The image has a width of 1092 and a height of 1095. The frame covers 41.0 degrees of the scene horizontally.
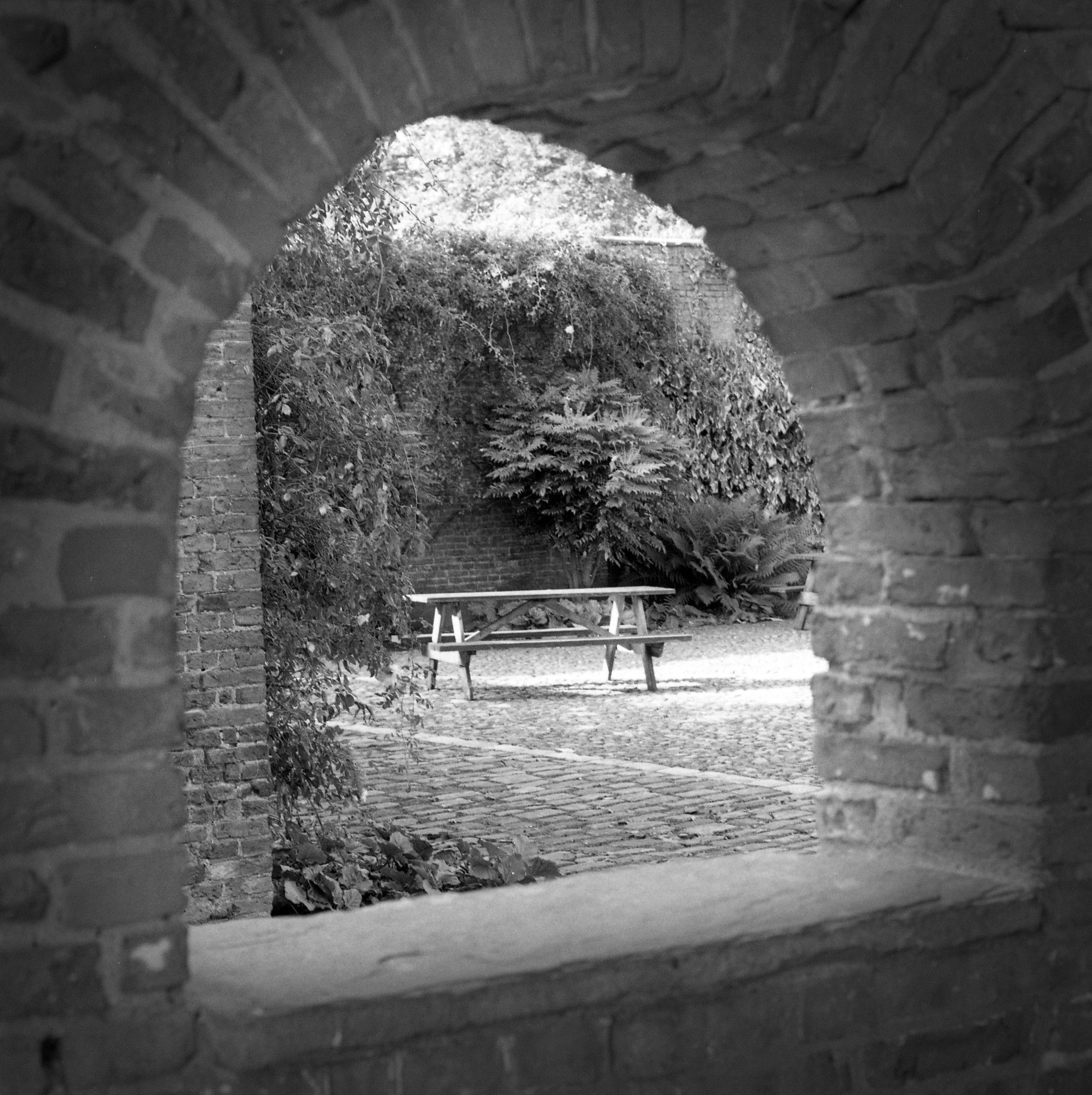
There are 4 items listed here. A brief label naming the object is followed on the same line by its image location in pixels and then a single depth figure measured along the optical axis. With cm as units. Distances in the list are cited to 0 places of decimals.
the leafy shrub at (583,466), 1589
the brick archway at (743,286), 189
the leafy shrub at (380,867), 517
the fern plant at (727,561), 1662
